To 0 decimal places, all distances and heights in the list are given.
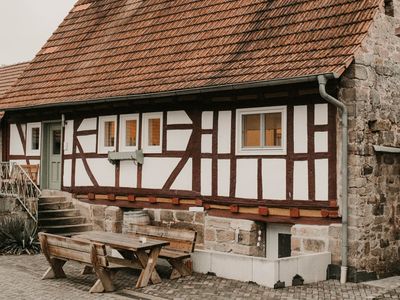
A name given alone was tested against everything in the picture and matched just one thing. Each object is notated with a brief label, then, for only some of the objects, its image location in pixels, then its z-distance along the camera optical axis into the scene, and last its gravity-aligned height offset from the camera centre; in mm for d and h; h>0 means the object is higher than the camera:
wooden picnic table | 9933 -1295
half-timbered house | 10695 +1389
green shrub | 13328 -1399
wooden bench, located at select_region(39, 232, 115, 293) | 9633 -1343
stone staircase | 14117 -1012
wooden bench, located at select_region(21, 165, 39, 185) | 16281 +88
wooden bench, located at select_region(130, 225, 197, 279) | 10703 -1286
